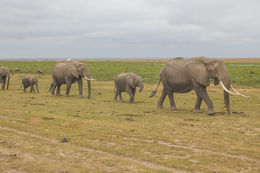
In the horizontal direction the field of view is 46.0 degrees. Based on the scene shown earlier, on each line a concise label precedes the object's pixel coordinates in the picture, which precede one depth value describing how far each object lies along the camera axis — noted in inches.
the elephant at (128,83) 730.2
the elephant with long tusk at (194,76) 553.0
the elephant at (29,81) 946.2
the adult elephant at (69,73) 858.1
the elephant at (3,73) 1049.5
